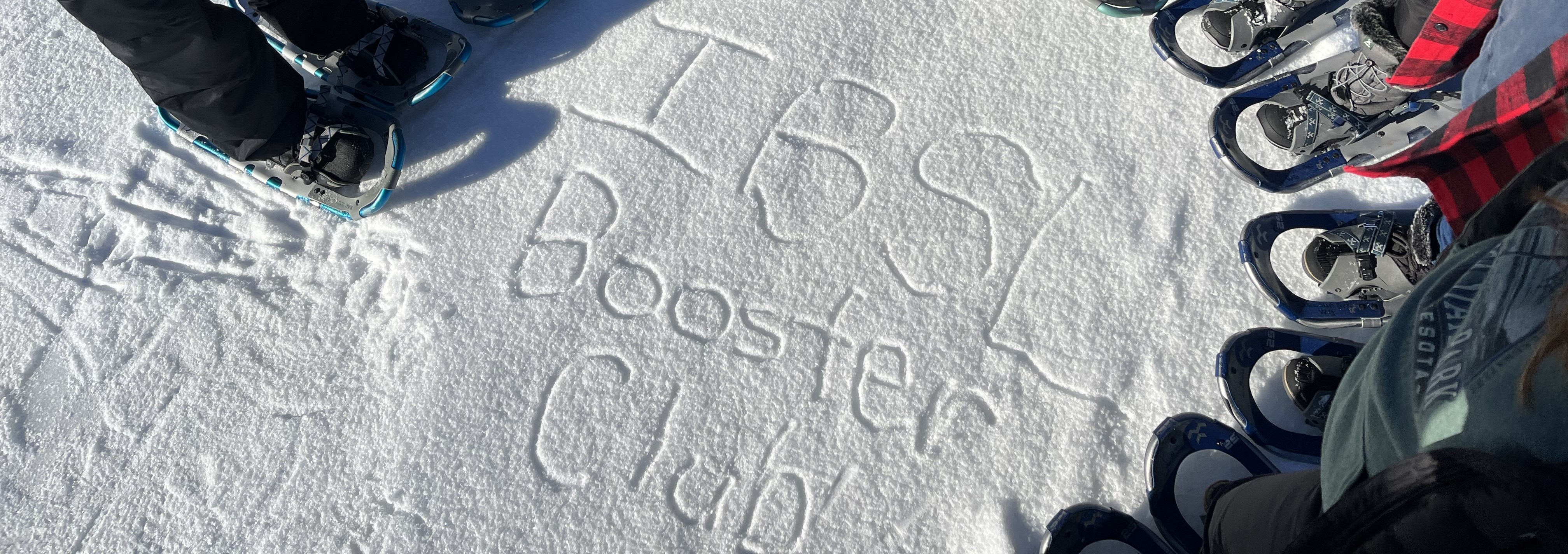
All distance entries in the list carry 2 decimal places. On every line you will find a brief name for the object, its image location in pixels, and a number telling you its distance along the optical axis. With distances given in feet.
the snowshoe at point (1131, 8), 6.01
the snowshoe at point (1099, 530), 4.49
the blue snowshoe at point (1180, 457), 4.59
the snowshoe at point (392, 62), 5.87
